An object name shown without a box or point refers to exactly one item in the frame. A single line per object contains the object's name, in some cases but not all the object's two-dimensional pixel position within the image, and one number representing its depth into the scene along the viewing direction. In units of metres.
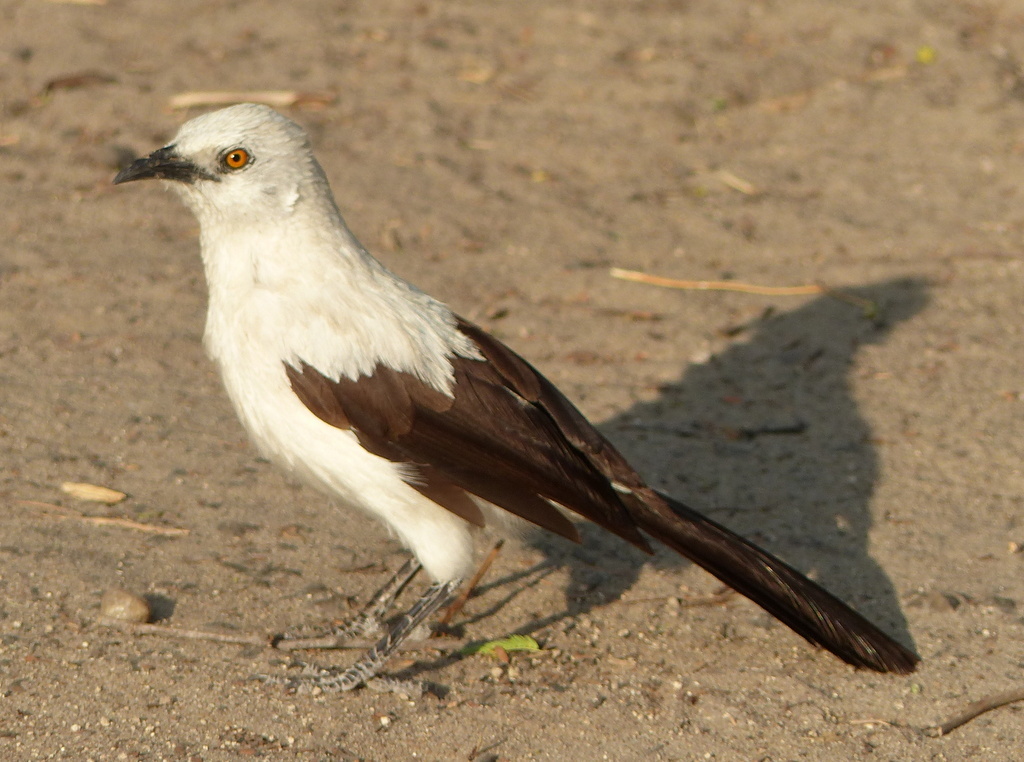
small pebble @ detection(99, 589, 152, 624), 8.26
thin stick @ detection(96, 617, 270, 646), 8.21
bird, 8.07
